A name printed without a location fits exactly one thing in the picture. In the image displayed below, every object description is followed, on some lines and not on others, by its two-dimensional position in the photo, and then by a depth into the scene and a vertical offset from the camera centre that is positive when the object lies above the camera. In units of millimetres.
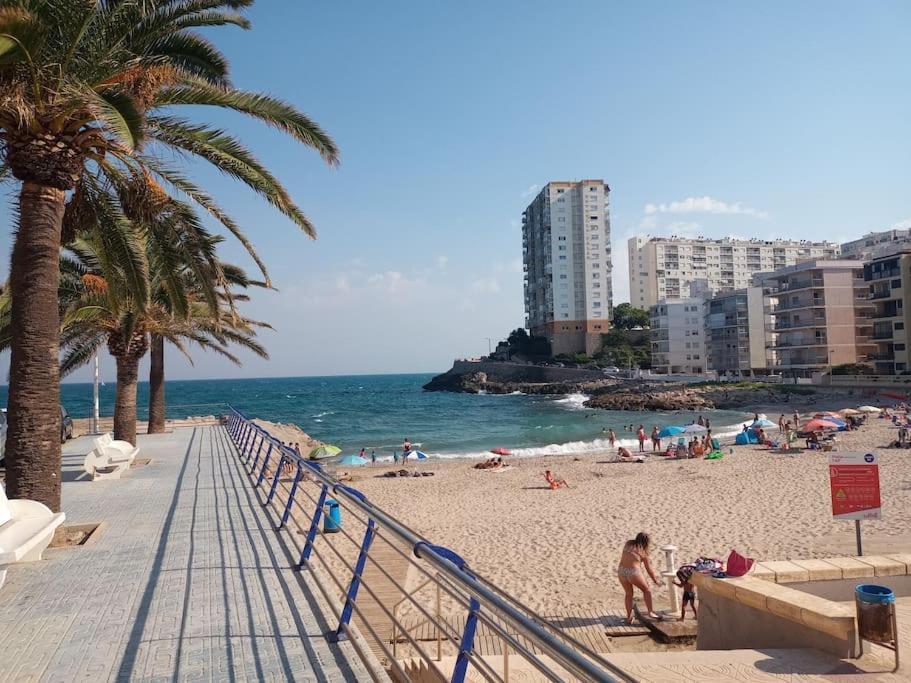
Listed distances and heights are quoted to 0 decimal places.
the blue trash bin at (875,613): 5375 -2261
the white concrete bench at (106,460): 13984 -2015
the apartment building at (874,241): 94925 +20047
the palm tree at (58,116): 7102 +3253
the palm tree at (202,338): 20781 +1479
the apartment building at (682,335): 89625 +4480
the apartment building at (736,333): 76250 +4275
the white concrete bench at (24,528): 5535 -1618
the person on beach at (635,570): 9047 -3096
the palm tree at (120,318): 11477 +1544
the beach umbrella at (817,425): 31156 -3198
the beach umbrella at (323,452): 28375 -3843
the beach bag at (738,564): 6613 -2201
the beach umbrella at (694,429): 35438 -3767
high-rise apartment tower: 113125 +19416
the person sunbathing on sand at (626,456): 30734 -4636
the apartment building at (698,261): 126812 +22325
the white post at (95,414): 29672 -1994
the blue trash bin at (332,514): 11617 -2819
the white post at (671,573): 9539 -3419
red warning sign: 9156 -1891
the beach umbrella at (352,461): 31500 -4764
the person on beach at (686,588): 9211 -3463
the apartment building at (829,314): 65000 +5307
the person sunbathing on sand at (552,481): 23547 -4506
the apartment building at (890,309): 56500 +5110
